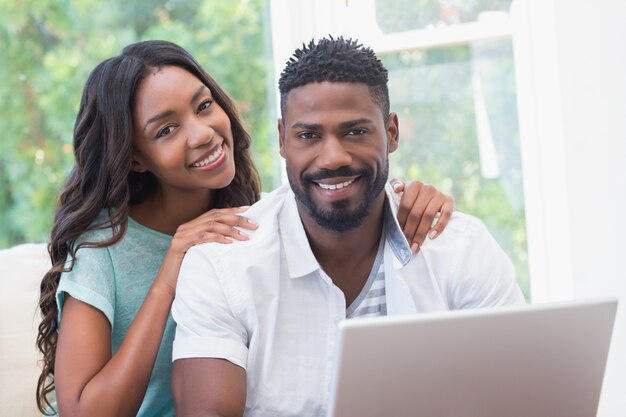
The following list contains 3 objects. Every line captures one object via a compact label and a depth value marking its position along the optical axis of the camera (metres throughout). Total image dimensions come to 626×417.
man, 2.54
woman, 2.65
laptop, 2.25
